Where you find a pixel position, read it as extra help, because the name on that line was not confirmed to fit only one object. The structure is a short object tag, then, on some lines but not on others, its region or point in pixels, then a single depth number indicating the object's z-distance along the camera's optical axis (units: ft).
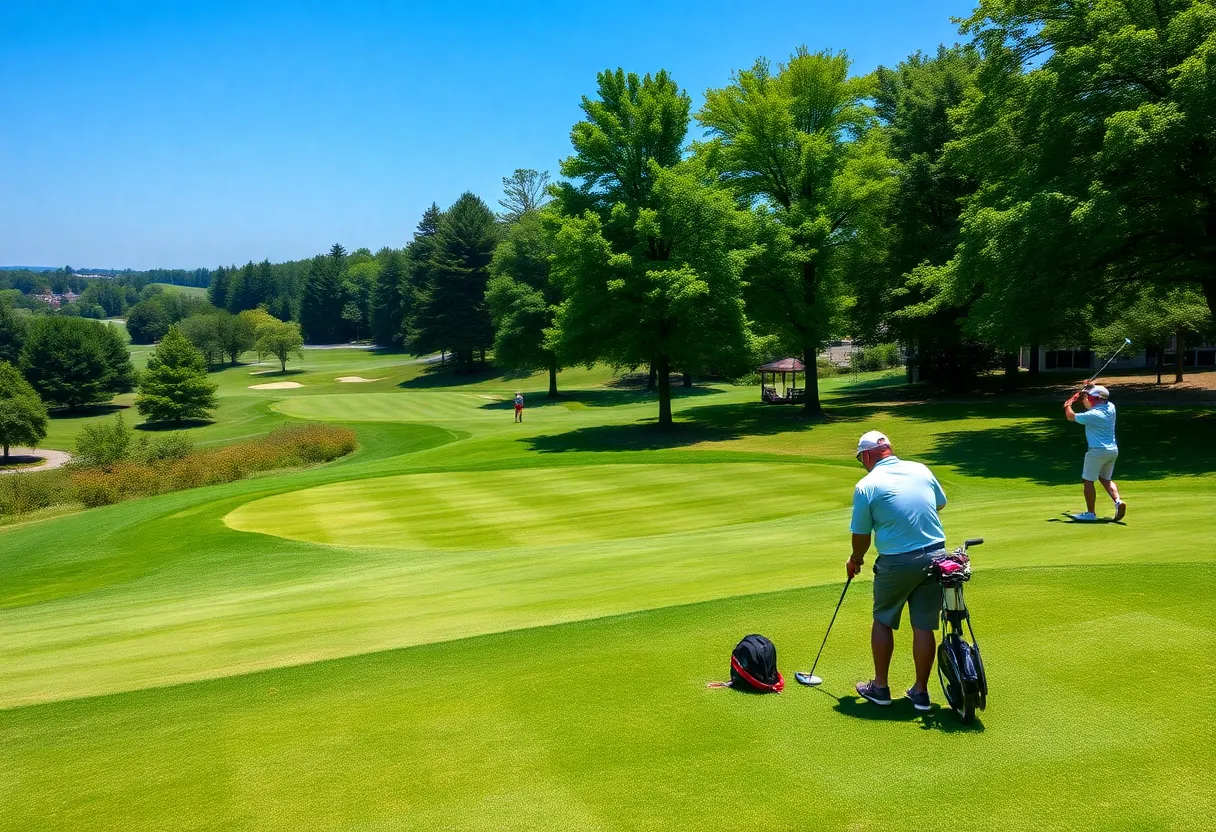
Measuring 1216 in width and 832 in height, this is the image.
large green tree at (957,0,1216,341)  78.54
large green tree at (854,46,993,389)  151.43
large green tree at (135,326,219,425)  243.60
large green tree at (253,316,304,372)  377.09
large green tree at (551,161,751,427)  127.85
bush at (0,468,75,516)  109.81
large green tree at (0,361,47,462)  205.54
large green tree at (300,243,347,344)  542.57
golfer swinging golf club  45.21
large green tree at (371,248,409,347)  450.30
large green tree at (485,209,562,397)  241.76
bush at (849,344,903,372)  249.96
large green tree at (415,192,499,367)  309.63
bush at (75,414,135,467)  136.98
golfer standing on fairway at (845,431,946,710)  22.22
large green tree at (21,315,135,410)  288.30
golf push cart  21.30
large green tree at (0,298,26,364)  377.30
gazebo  174.29
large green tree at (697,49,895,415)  140.67
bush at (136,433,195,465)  136.36
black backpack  24.06
